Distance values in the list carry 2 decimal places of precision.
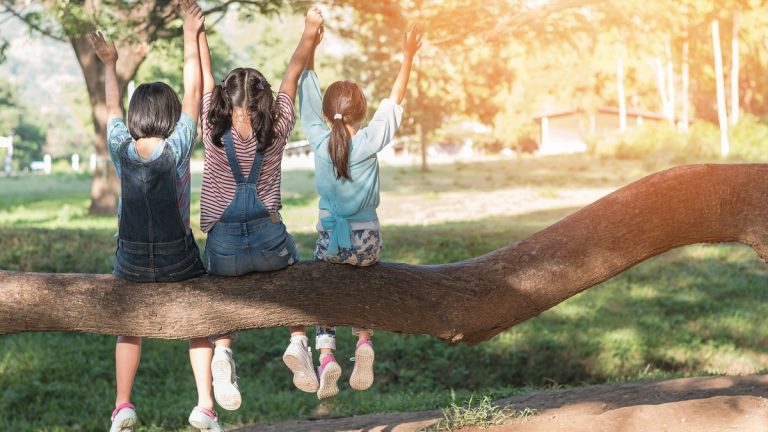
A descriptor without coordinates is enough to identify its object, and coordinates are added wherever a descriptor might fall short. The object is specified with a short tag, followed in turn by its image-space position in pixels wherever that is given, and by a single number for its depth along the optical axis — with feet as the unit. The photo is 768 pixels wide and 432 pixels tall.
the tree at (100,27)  55.83
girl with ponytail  17.84
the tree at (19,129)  259.19
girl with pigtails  17.40
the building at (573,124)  212.43
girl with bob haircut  17.02
